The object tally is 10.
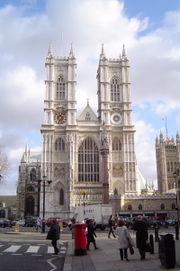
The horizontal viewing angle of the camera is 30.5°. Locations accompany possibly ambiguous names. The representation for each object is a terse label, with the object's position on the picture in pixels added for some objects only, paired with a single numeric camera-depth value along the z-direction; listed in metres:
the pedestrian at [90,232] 15.66
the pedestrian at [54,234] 14.02
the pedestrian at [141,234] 11.59
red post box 13.51
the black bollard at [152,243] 12.97
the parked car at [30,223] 48.02
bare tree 41.94
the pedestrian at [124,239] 11.45
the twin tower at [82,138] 65.31
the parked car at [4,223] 44.28
